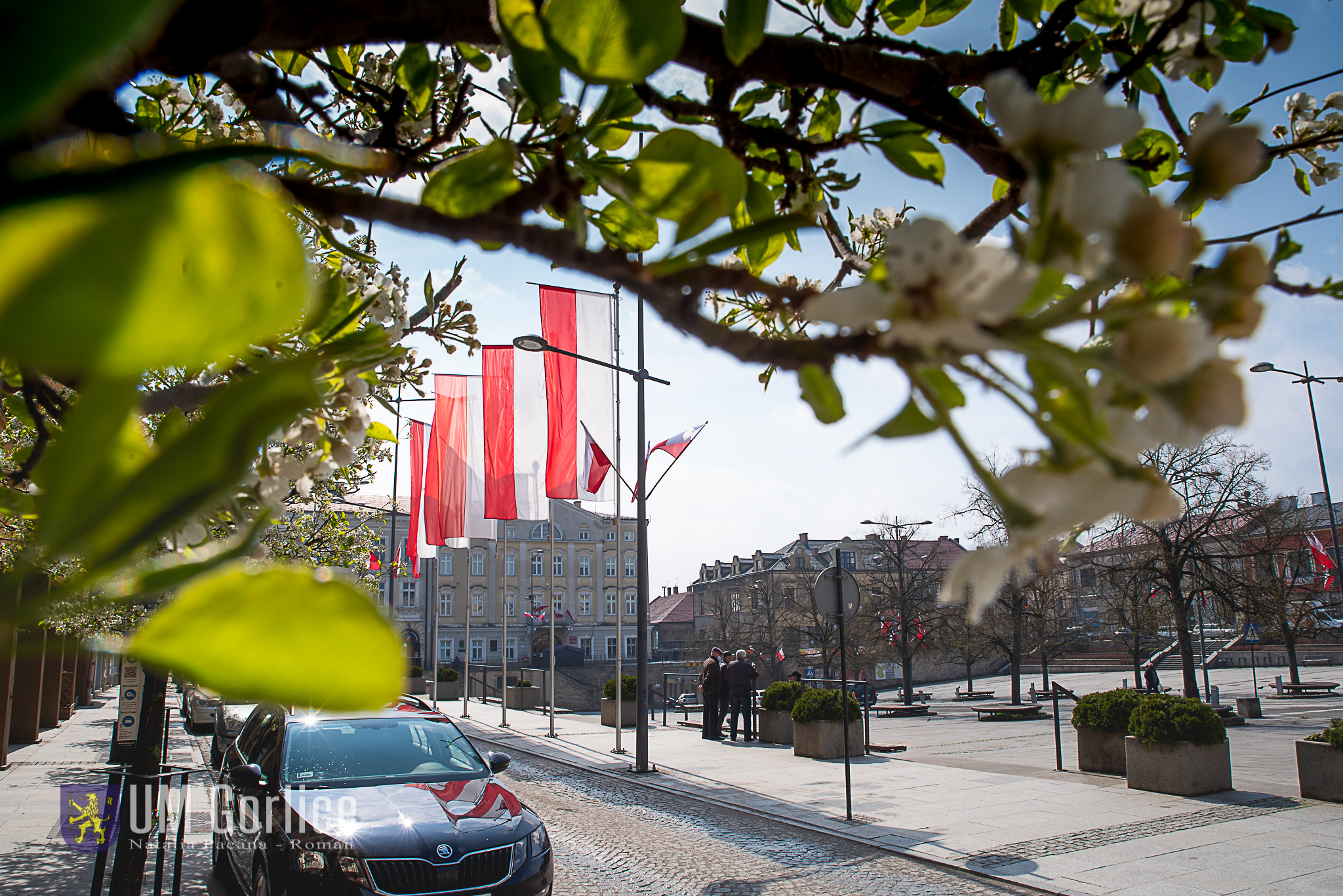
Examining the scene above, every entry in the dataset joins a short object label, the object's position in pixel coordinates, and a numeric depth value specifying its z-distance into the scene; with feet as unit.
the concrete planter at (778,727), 47.58
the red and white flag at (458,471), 51.16
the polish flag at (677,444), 40.96
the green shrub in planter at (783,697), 48.03
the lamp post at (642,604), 36.63
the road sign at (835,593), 29.50
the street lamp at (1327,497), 74.23
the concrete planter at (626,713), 56.85
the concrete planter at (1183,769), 29.48
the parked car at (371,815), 16.96
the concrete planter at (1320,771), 27.89
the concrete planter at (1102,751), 34.91
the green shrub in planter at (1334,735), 27.61
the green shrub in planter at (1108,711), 35.01
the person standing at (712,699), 50.98
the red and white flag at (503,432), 48.49
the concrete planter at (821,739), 41.01
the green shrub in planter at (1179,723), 29.43
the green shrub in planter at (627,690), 57.11
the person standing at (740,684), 50.44
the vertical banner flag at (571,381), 44.34
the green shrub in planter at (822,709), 40.78
